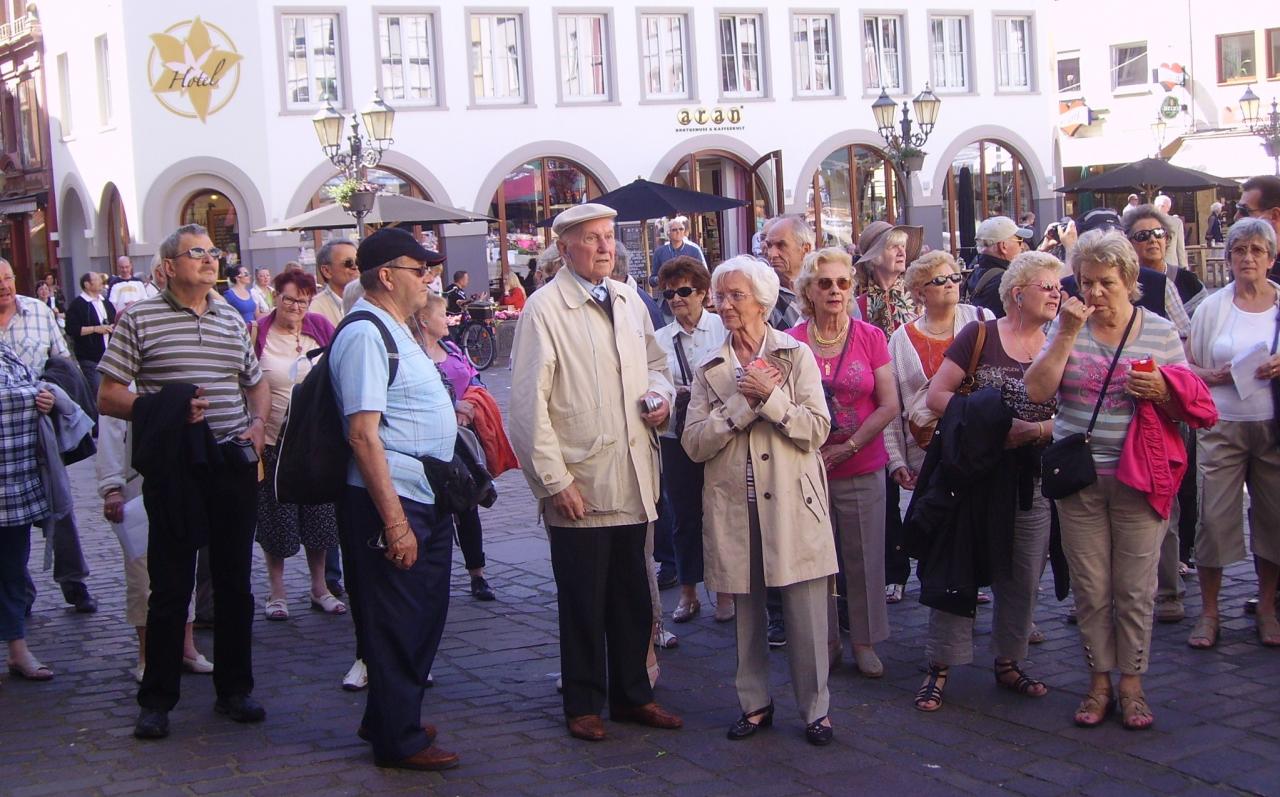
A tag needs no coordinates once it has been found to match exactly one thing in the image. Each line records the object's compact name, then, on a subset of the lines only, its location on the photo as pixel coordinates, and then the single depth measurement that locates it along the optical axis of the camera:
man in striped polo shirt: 5.65
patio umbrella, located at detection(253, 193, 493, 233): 17.39
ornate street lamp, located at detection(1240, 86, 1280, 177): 36.19
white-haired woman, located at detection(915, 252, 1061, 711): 5.73
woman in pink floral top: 6.20
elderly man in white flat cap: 5.43
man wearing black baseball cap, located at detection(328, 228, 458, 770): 4.98
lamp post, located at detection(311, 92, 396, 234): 17.11
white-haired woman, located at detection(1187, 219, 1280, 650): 6.38
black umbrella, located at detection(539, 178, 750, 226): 17.09
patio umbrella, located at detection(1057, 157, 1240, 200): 18.30
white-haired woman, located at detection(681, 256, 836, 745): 5.34
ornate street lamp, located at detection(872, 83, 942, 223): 24.27
